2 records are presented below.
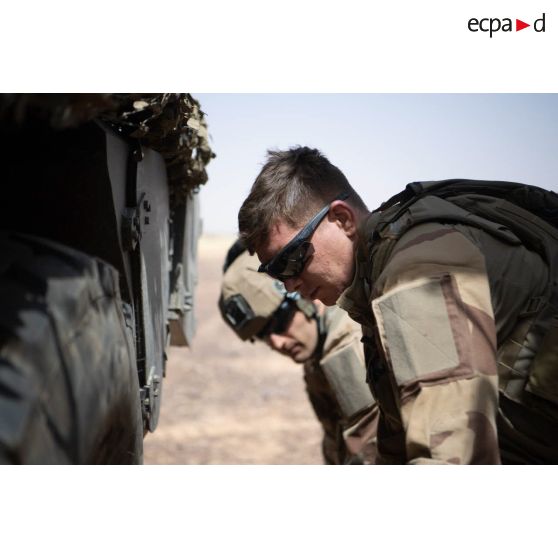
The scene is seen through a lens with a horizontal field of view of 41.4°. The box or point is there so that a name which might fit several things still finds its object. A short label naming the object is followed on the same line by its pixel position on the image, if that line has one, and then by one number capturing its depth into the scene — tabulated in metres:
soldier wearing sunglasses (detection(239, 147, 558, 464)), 1.71
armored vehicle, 1.31
